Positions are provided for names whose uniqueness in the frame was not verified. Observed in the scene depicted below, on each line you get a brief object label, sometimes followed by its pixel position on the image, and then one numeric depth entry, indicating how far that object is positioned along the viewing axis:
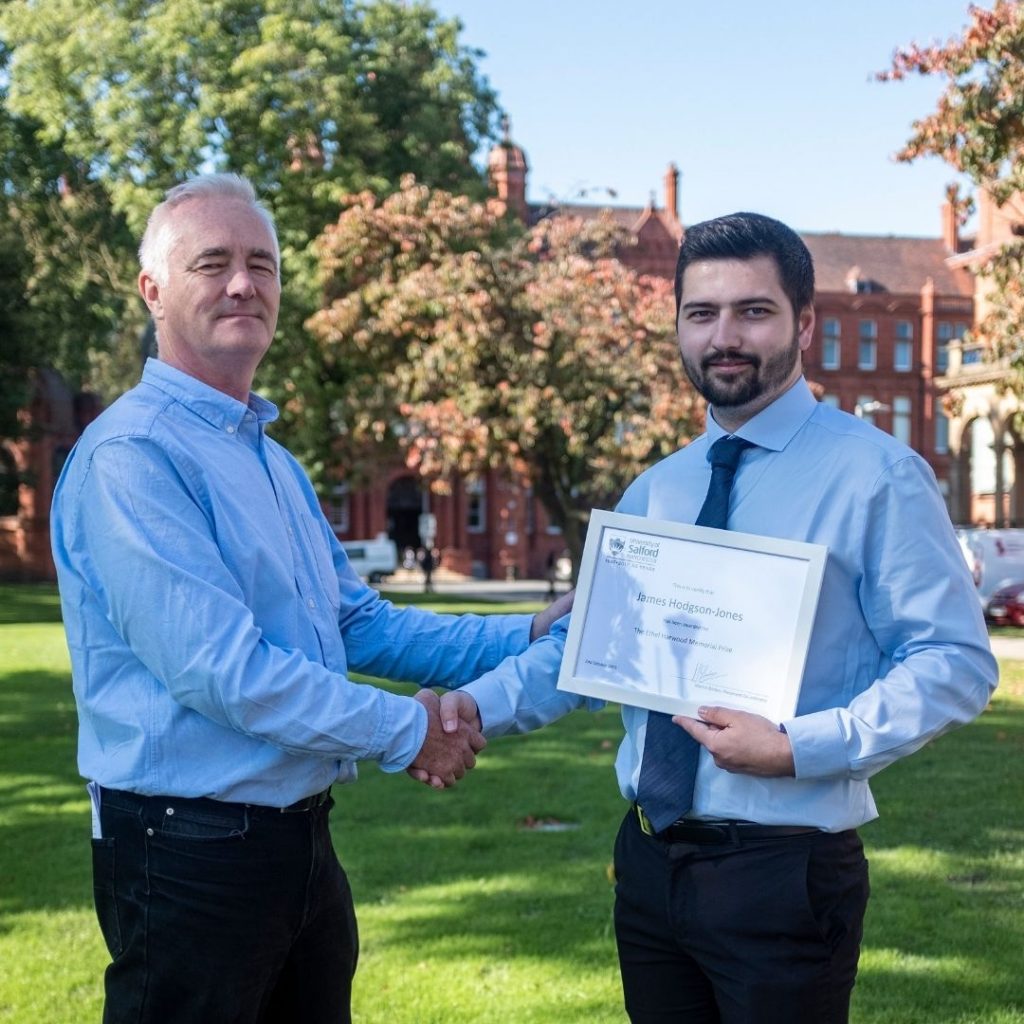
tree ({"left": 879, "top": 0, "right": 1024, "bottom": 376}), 14.91
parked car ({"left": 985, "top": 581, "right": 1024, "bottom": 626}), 25.72
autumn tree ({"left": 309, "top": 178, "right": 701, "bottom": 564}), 20.86
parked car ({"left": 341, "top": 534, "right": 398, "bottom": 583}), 51.03
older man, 2.80
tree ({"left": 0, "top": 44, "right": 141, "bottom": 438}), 34.03
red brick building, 50.81
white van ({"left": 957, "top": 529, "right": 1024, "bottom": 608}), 27.19
